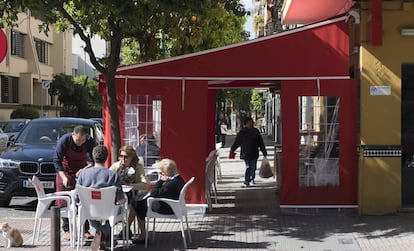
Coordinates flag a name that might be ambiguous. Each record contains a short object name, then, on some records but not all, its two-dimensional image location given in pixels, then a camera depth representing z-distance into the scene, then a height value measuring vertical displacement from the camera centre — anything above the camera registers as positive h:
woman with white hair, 8.29 -0.86
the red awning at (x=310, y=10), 11.70 +2.42
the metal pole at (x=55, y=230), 6.46 -1.08
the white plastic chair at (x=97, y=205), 7.50 -0.96
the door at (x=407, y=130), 10.71 -0.08
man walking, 15.01 -0.46
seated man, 7.61 -0.65
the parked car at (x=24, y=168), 11.23 -0.75
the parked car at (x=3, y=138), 21.62 -0.41
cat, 7.93 -1.42
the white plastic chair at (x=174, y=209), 8.18 -1.09
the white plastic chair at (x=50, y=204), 8.16 -1.05
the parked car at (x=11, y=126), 26.37 +0.04
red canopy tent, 10.60 +0.69
